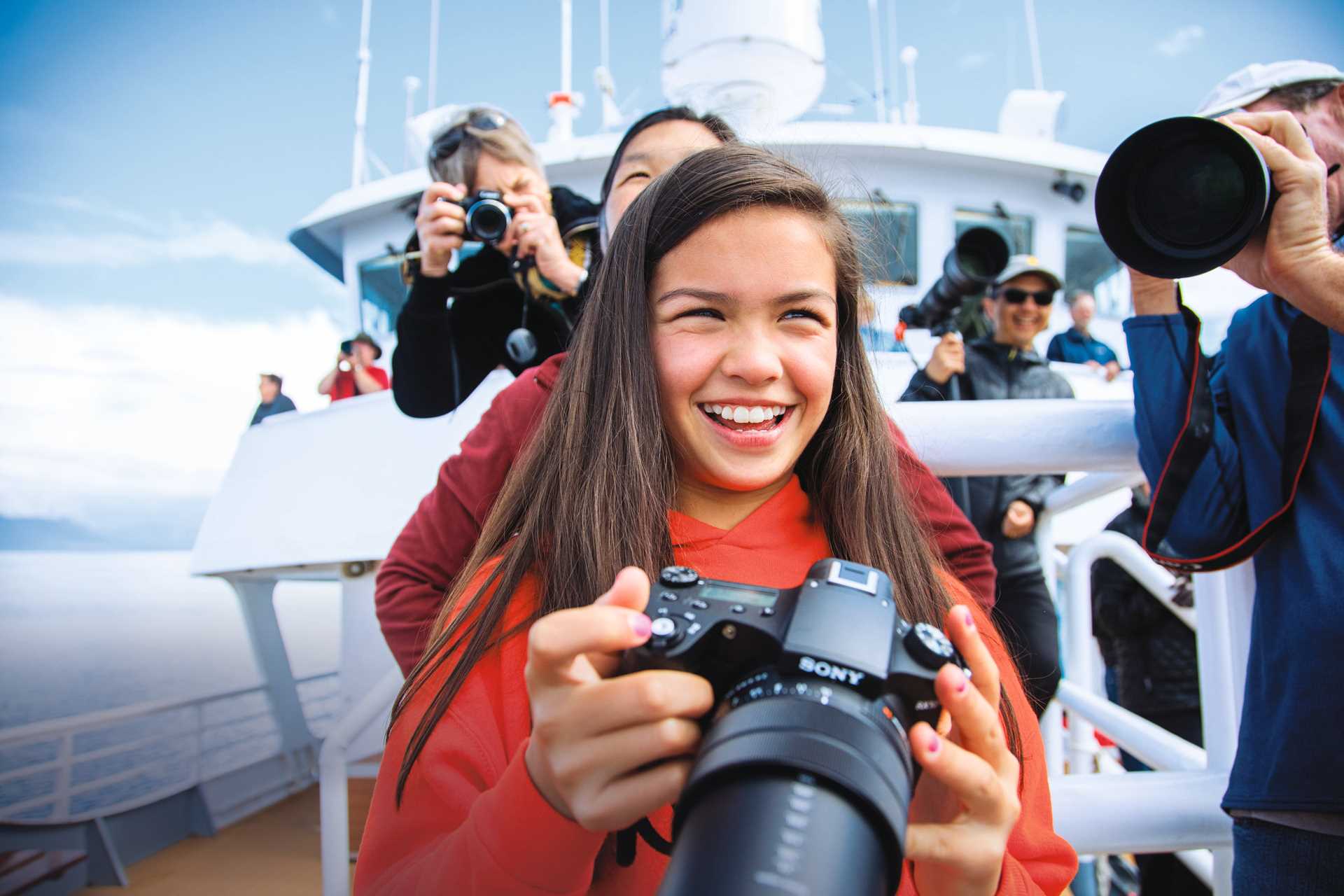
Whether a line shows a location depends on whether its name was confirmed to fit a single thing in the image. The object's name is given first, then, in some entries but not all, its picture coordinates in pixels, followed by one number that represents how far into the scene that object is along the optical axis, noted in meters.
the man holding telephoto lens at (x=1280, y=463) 0.81
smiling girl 0.45
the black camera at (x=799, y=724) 0.34
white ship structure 0.95
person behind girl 1.01
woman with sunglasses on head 1.34
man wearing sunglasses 1.71
